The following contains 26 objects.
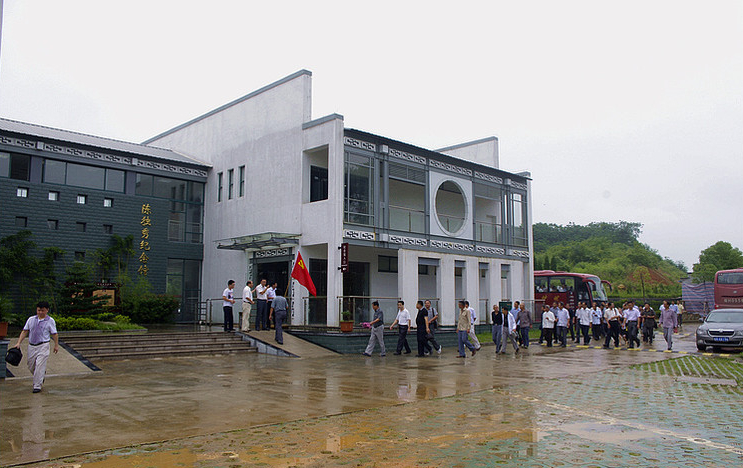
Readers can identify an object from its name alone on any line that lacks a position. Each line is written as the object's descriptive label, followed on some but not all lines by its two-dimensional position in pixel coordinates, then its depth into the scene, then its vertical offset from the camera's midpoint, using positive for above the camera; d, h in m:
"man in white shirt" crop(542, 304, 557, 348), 21.73 -0.77
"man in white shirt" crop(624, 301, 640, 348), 20.91 -0.63
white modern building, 21.05 +3.65
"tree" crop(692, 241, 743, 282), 59.62 +4.65
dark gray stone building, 21.86 +4.13
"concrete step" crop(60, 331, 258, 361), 15.39 -1.21
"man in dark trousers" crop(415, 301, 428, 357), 18.06 -0.83
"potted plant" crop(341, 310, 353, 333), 18.86 -0.76
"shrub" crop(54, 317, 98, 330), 18.17 -0.70
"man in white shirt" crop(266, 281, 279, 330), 19.61 +0.14
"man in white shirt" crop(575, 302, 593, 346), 22.84 -0.62
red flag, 19.64 +0.92
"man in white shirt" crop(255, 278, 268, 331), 19.58 -0.20
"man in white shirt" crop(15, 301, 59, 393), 10.38 -0.67
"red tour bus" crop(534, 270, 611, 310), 31.41 +0.84
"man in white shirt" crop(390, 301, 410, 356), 18.38 -0.70
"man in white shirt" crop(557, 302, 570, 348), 21.78 -0.70
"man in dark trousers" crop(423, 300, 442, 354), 18.33 -0.78
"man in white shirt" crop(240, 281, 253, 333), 19.03 -0.22
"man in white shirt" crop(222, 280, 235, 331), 19.11 -0.20
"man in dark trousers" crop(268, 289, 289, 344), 17.81 -0.33
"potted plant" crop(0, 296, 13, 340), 18.41 -0.15
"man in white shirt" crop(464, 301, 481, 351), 17.95 -0.62
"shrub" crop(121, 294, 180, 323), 23.36 -0.26
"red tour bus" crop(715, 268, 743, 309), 33.94 +0.87
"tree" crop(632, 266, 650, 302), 64.60 +3.31
